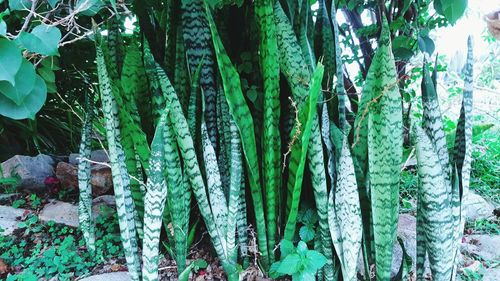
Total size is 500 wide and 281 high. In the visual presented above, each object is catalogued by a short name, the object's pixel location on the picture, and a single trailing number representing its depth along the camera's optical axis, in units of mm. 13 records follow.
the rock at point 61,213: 1576
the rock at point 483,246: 1502
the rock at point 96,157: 2111
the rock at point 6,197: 1837
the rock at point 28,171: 1930
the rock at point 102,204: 1532
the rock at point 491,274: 1317
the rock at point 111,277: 1210
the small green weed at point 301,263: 984
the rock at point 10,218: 1552
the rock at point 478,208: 1872
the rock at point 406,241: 1309
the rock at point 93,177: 1853
